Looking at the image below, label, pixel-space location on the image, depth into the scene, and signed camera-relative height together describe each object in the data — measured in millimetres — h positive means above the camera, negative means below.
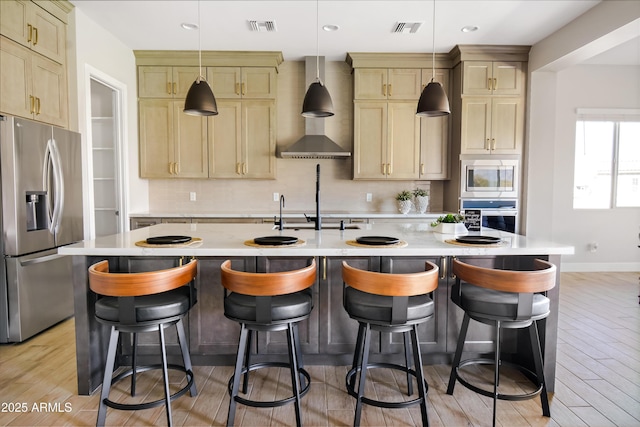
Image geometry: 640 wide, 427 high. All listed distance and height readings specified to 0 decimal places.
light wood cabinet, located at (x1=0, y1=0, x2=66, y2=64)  2764 +1333
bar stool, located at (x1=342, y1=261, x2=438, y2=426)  1735 -537
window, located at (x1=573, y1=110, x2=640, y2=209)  5328 +471
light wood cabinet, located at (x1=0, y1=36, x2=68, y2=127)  2760 +872
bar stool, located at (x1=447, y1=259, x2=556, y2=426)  1796 -526
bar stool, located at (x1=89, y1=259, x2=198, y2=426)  1735 -546
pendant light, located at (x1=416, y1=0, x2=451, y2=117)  2629 +679
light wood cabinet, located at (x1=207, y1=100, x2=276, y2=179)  4633 +687
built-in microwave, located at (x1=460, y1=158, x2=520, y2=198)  4438 +217
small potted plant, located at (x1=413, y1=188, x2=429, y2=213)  4777 -56
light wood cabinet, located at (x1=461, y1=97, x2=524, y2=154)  4430 +851
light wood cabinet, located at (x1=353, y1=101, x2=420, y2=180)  4633 +695
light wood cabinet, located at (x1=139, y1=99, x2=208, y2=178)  4613 +666
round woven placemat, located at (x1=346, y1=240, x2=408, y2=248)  2079 -283
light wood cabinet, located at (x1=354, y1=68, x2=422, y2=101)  4605 +1408
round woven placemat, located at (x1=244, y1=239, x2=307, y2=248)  2082 -285
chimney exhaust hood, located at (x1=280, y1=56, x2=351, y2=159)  4445 +634
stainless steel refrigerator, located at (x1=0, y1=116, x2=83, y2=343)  2773 -223
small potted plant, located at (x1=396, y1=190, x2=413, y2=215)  4738 -82
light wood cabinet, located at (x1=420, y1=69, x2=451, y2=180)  4668 +643
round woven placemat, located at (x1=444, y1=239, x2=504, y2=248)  2098 -278
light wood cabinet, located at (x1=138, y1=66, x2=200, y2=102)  4570 +1407
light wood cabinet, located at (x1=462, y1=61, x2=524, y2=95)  4402 +1417
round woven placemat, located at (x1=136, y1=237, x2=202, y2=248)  2053 -283
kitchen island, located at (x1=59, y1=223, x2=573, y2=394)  2100 -614
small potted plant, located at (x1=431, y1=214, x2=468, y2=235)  2578 -204
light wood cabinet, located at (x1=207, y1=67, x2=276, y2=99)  4582 +1397
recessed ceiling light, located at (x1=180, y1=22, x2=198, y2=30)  3773 +1739
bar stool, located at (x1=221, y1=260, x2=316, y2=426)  1745 -543
